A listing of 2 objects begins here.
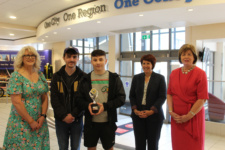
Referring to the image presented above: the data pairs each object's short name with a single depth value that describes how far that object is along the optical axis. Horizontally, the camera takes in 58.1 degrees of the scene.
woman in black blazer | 2.51
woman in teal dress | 2.19
